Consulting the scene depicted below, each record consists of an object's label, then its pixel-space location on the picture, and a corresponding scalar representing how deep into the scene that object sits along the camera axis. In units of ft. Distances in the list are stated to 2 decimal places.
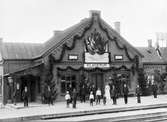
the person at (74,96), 76.71
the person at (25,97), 83.89
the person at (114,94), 84.07
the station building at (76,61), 97.91
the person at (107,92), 89.40
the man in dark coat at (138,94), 86.21
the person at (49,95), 89.81
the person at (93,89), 87.89
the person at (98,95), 85.76
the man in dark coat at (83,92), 91.24
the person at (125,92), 85.25
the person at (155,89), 102.27
